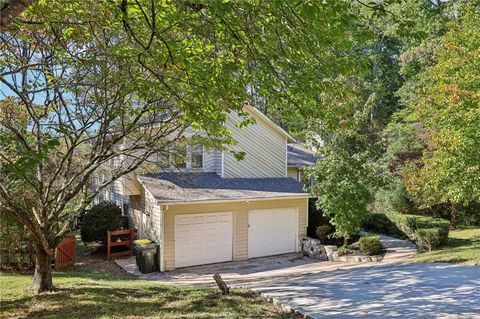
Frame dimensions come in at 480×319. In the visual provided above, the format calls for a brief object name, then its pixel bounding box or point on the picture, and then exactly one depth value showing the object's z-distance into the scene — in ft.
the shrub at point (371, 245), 46.51
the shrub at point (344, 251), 48.47
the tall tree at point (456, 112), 37.04
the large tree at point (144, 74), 15.94
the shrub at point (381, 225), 60.89
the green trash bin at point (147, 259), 43.68
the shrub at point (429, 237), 46.19
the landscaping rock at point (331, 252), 48.79
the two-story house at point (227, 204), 46.32
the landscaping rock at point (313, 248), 50.74
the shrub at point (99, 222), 50.83
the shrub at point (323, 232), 54.49
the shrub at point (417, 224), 47.97
